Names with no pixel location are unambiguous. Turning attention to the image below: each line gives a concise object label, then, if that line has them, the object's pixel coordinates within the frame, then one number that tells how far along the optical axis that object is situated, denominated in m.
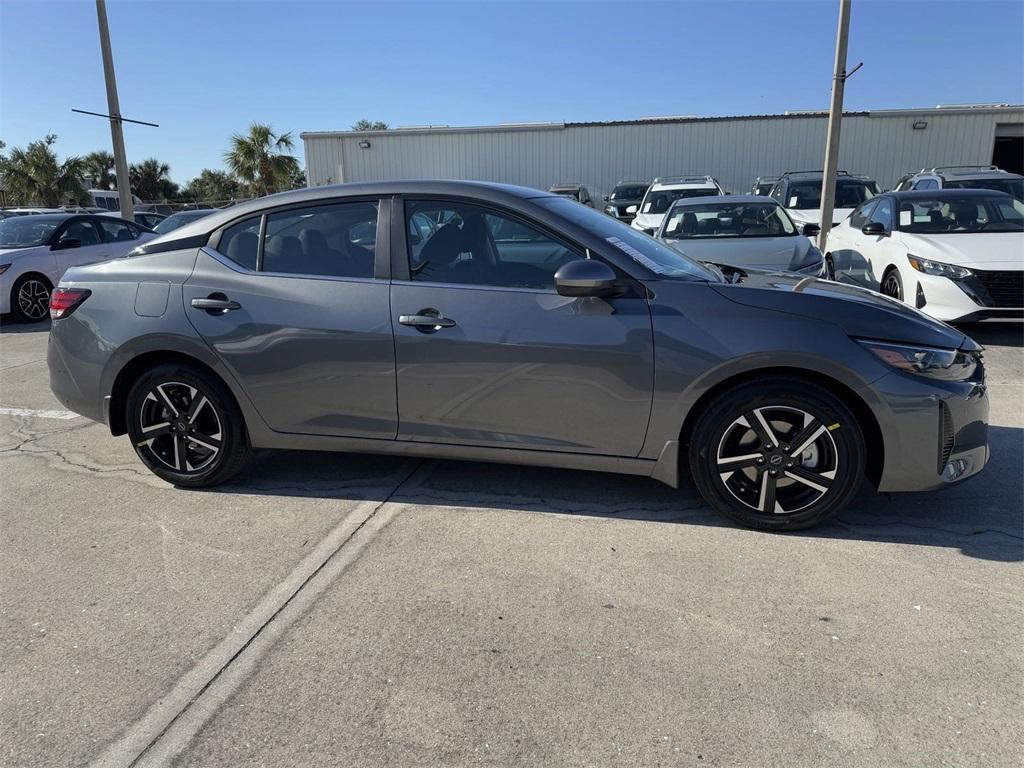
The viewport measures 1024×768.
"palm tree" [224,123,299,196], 36.03
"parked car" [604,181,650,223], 18.00
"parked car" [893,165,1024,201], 12.21
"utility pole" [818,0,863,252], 11.34
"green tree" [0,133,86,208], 36.38
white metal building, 23.48
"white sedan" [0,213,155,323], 10.24
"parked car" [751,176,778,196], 17.42
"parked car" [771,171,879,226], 13.49
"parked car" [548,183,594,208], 16.23
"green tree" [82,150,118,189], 48.91
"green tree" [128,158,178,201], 51.25
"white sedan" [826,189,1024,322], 7.07
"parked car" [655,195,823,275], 7.88
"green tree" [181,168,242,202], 46.77
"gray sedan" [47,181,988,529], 3.24
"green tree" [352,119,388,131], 88.44
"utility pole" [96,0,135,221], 15.89
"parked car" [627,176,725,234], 13.80
